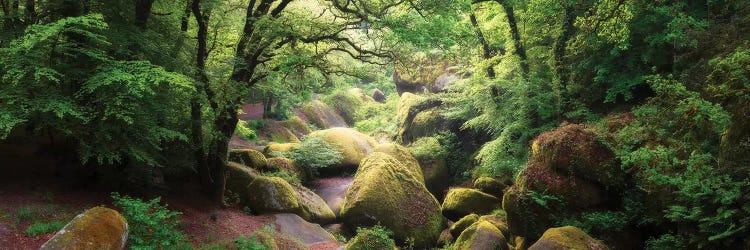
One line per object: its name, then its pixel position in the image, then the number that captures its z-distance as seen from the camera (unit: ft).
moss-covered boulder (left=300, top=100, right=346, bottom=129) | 116.78
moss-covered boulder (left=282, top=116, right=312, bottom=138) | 98.32
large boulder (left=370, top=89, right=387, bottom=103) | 147.80
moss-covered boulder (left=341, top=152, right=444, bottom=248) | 47.42
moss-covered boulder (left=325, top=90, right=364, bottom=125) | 126.72
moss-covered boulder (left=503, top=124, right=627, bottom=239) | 32.19
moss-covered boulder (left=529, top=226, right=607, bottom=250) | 26.88
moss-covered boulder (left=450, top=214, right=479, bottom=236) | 43.33
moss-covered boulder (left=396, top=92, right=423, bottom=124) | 80.84
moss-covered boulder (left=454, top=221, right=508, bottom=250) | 35.55
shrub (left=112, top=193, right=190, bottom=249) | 25.20
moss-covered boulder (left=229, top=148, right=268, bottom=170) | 53.21
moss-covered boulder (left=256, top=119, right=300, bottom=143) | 88.84
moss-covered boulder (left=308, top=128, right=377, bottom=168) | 72.19
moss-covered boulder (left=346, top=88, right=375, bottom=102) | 136.48
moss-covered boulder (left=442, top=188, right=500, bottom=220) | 47.03
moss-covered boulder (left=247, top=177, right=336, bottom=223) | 44.24
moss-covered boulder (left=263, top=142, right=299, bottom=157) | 66.69
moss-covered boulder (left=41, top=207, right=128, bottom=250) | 21.54
